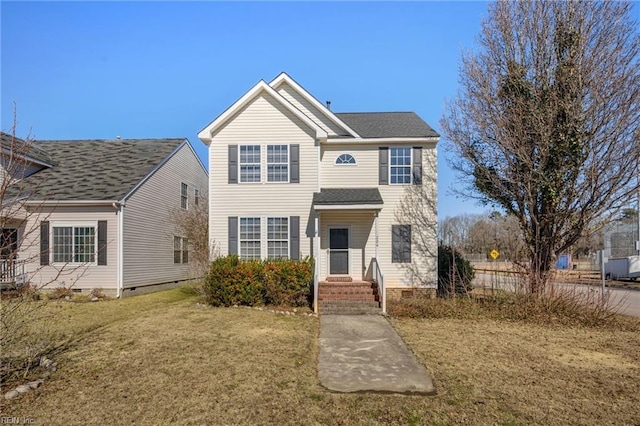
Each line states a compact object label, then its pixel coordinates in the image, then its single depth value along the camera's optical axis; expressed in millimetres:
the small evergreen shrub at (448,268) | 14914
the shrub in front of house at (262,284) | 11727
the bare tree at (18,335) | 5257
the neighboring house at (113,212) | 14539
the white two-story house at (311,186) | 13773
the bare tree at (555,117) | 11359
